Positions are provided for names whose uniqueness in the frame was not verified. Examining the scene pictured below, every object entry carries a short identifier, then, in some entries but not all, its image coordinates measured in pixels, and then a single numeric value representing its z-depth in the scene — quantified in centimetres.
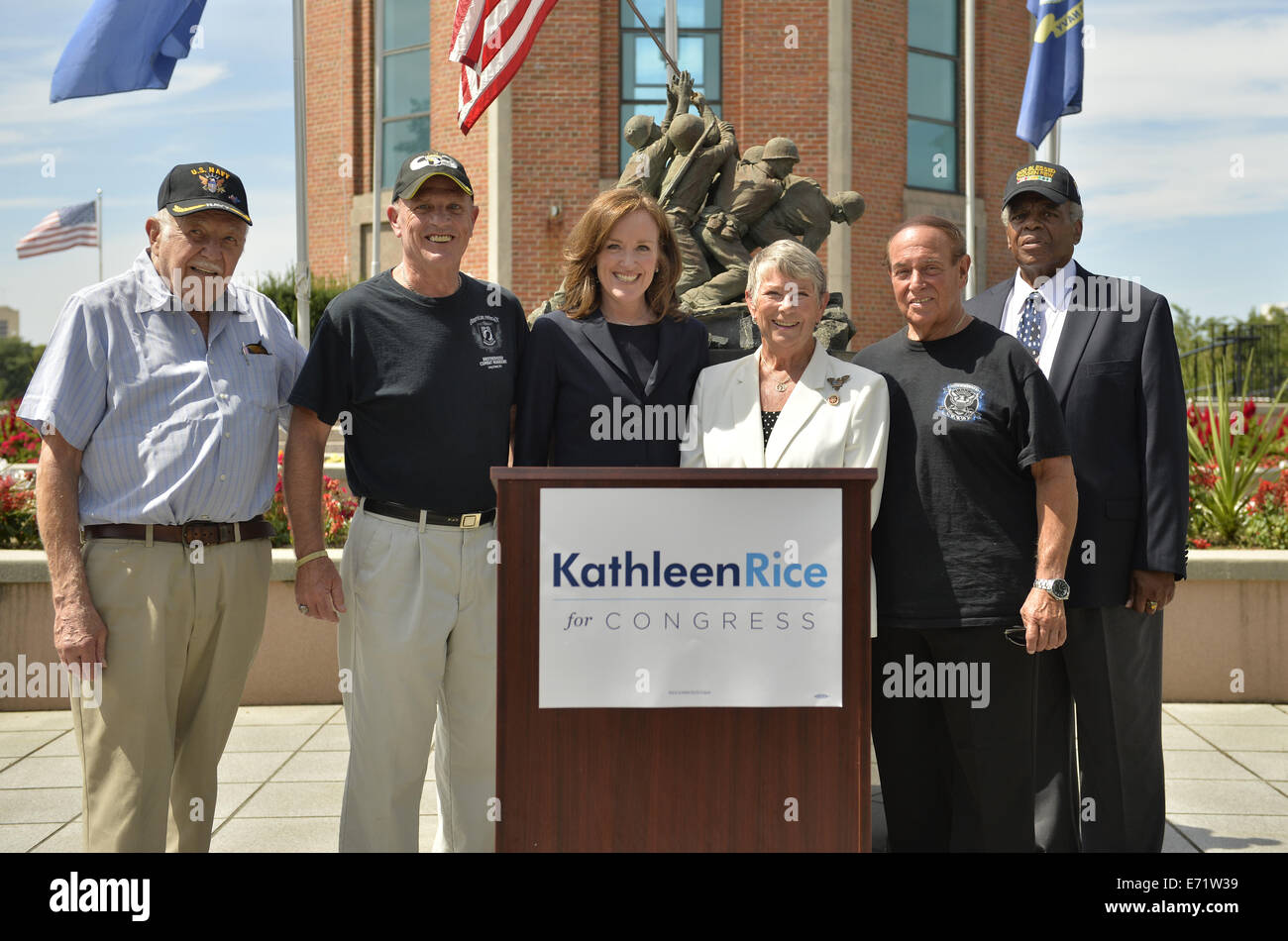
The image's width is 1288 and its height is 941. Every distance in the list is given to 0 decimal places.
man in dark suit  368
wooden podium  253
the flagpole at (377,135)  1969
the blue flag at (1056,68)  1437
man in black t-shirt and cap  342
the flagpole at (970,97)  1761
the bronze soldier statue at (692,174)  1017
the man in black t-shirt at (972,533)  329
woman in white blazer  308
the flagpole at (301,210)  1560
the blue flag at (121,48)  1150
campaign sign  253
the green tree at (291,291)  2162
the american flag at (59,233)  2100
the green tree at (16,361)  3636
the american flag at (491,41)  1141
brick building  1992
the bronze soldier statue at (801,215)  1047
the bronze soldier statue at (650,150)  1075
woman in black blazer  333
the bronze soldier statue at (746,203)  1024
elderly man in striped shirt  326
